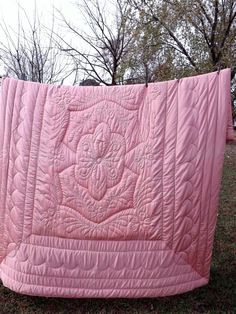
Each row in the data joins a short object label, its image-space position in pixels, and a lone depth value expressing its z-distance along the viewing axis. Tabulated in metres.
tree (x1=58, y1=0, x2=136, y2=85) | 9.97
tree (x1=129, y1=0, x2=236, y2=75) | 9.17
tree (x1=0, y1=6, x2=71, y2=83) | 7.24
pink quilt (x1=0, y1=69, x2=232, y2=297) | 1.76
